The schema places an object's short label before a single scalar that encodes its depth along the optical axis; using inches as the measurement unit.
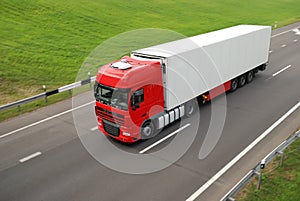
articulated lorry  508.1
